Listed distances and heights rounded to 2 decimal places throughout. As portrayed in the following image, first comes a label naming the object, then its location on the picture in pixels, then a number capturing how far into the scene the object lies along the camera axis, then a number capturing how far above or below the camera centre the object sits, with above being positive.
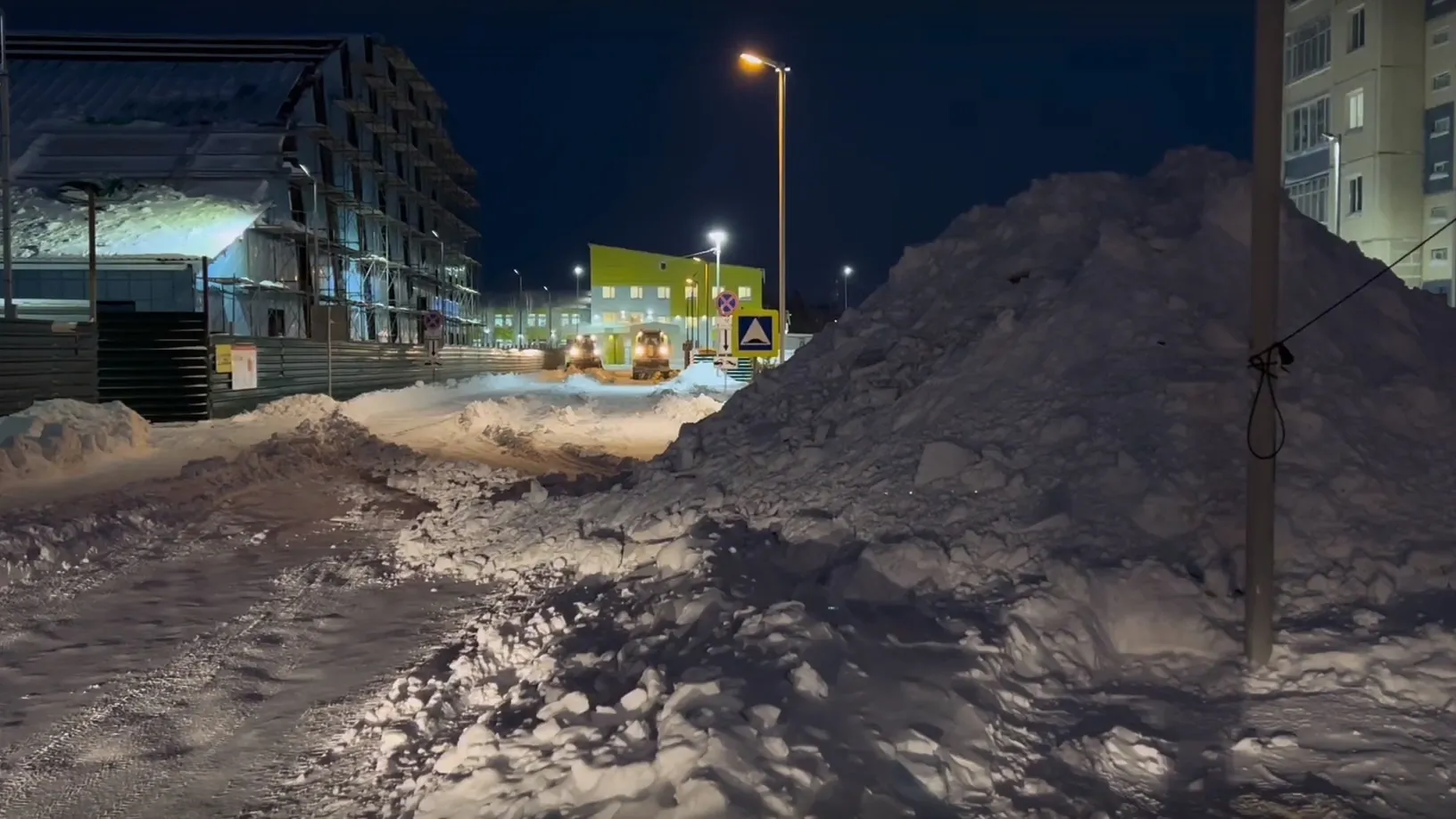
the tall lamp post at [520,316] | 93.54 +4.25
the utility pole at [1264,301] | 5.17 +0.30
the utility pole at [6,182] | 20.36 +3.68
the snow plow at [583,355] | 61.59 +0.44
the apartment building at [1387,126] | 34.00 +7.65
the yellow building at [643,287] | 81.38 +5.73
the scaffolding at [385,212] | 46.19 +7.59
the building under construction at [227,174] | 36.34 +7.57
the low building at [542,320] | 96.62 +3.91
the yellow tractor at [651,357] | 51.28 +0.28
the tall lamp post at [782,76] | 23.69 +6.53
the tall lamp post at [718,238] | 41.22 +4.77
